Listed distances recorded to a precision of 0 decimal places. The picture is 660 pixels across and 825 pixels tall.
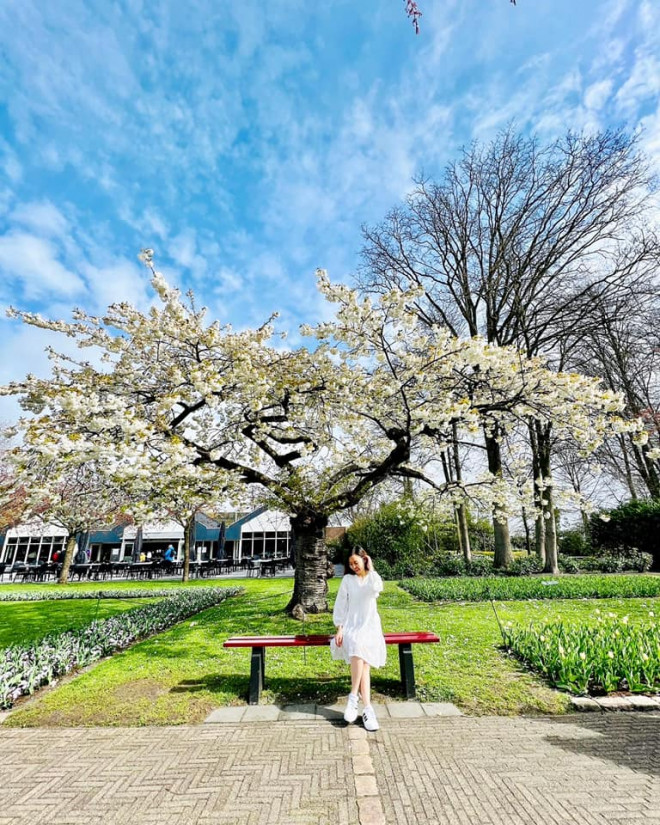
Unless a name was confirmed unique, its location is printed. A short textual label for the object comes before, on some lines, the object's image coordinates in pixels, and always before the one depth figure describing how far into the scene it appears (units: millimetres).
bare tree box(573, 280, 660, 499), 14016
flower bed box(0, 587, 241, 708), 4828
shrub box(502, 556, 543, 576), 15078
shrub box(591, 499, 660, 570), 15844
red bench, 4441
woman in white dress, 4021
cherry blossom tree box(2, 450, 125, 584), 5367
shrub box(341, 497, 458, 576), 16516
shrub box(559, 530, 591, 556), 24578
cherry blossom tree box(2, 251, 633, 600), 6496
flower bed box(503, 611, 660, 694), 4469
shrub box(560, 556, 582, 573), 16234
